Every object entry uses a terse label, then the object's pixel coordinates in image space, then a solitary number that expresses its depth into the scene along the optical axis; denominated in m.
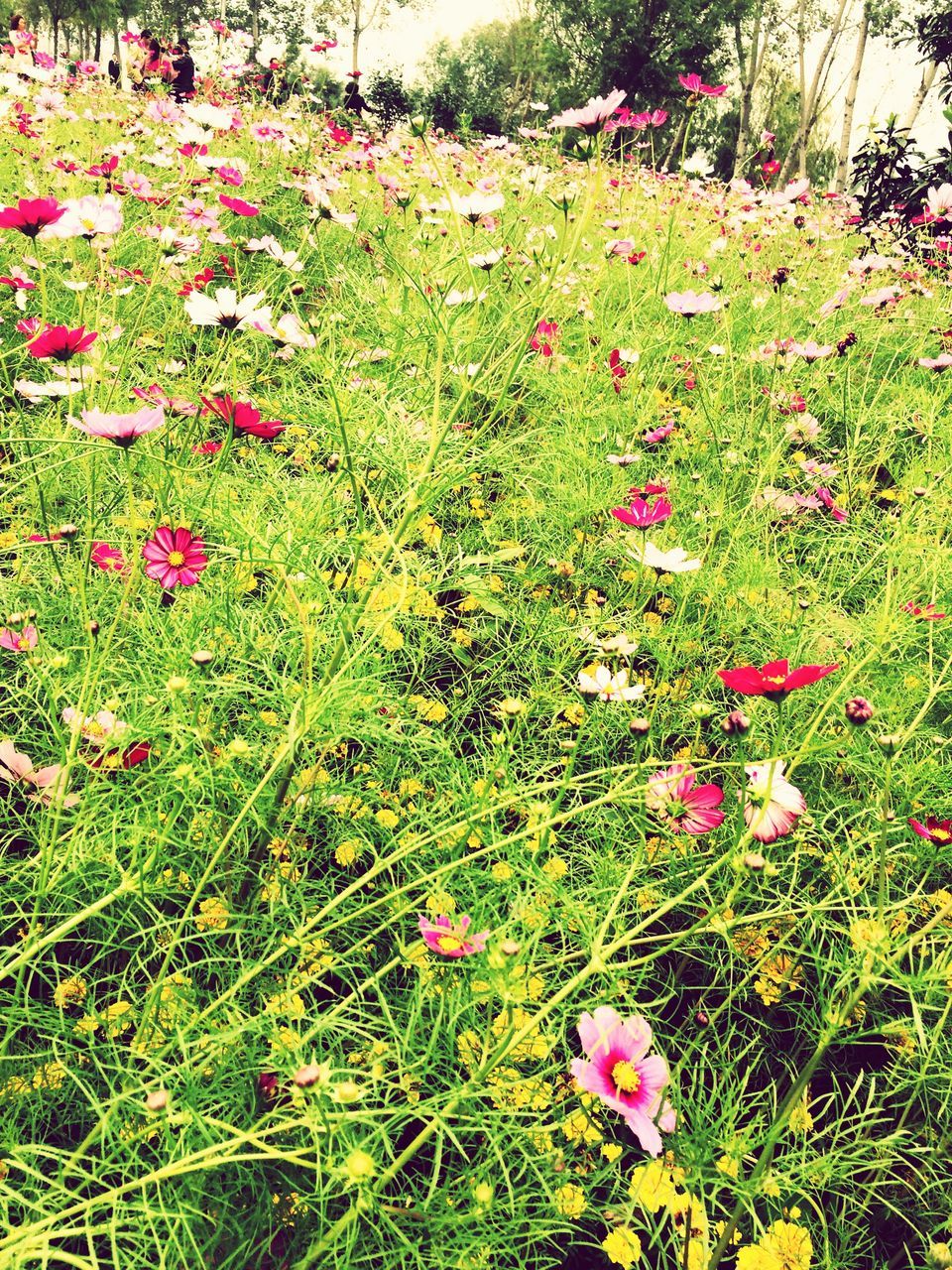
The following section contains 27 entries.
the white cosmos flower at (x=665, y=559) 0.98
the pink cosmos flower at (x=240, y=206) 1.31
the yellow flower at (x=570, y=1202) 0.66
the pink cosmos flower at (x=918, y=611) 0.90
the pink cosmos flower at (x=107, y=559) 1.00
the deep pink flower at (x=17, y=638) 0.84
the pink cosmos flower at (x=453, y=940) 0.65
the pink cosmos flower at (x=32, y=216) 0.90
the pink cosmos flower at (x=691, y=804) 0.74
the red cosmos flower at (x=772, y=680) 0.67
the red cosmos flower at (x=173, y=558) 0.89
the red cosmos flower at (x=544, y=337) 1.82
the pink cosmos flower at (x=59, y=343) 0.87
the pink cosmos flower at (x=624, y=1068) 0.63
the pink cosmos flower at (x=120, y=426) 0.76
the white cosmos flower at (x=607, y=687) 0.87
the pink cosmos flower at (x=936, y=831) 0.85
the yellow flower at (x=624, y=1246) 0.64
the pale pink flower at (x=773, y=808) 0.67
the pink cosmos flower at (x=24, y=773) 0.81
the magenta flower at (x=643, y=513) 1.16
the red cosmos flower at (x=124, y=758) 0.74
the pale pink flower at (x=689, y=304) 1.60
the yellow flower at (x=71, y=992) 0.72
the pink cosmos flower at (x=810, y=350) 1.72
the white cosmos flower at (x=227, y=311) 0.94
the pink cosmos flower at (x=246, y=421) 0.84
